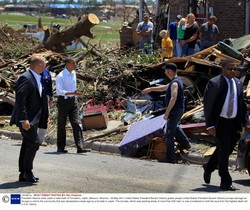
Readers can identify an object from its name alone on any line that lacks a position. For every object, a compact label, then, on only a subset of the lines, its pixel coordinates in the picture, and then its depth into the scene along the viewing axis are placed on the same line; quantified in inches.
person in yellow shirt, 755.4
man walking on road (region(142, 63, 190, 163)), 467.5
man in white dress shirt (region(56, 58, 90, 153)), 521.7
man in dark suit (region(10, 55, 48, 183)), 370.9
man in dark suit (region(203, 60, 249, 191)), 370.3
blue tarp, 4037.9
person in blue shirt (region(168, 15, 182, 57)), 791.0
